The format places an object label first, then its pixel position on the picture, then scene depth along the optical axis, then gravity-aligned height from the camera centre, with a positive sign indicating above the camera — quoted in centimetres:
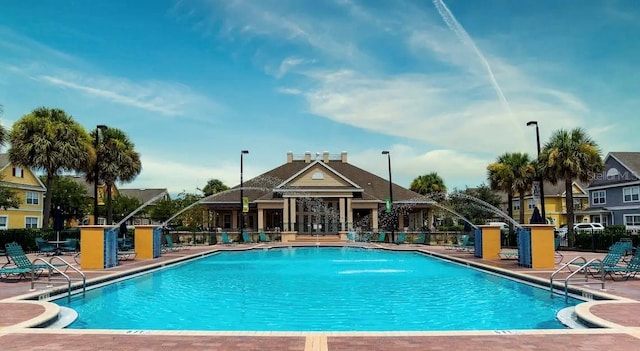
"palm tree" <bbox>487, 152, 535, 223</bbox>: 4053 +318
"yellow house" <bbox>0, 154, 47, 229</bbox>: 4572 +243
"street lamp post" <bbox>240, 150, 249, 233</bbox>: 4331 +450
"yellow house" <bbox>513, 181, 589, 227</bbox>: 6819 +177
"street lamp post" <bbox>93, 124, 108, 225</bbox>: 3051 +127
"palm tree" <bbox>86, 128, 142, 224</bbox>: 3884 +445
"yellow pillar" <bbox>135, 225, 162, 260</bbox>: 2462 -95
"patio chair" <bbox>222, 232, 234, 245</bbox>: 3999 -149
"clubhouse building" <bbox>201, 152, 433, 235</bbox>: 5041 +133
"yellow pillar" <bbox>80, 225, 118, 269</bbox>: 1888 -91
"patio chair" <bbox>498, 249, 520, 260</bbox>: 2277 -170
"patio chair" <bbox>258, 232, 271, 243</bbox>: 4353 -150
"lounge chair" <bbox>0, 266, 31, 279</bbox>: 1492 -135
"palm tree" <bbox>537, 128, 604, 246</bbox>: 3106 +319
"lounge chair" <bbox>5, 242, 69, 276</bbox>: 1508 -101
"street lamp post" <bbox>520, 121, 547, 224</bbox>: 2899 +431
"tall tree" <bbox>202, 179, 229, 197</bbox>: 8669 +550
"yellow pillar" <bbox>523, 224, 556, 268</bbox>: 1859 -110
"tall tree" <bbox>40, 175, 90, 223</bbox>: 6444 +303
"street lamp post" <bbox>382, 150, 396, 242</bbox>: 4145 +291
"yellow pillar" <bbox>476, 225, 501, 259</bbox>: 2398 -120
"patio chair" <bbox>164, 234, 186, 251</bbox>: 3174 -155
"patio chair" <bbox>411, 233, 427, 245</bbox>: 3856 -164
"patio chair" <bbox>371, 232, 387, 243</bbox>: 4144 -158
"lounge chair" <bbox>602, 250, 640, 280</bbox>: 1495 -156
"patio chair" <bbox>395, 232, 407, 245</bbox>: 4165 -166
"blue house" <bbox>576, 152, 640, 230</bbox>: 4916 +215
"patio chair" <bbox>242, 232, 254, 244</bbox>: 4213 -151
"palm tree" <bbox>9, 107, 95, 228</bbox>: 3275 +481
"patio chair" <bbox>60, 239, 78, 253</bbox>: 2677 -123
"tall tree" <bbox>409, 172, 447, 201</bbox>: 6419 +372
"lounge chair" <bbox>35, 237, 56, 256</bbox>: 2442 -113
